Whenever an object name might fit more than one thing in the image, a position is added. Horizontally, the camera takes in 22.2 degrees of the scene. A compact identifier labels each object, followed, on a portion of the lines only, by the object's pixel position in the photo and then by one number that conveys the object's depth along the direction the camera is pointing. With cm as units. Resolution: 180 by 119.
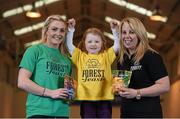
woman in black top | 278
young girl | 309
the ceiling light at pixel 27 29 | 1566
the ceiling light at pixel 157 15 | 1129
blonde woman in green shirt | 279
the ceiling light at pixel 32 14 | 1180
